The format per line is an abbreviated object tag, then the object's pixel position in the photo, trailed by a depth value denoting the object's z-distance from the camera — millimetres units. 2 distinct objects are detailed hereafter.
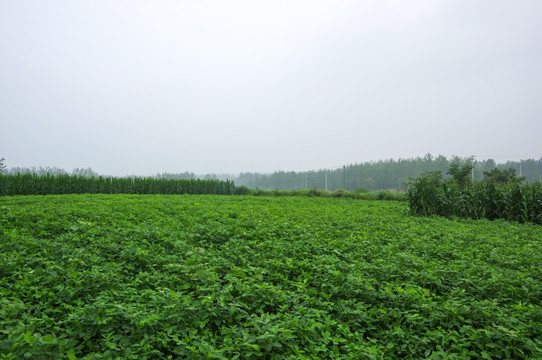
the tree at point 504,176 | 17906
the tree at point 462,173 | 18947
